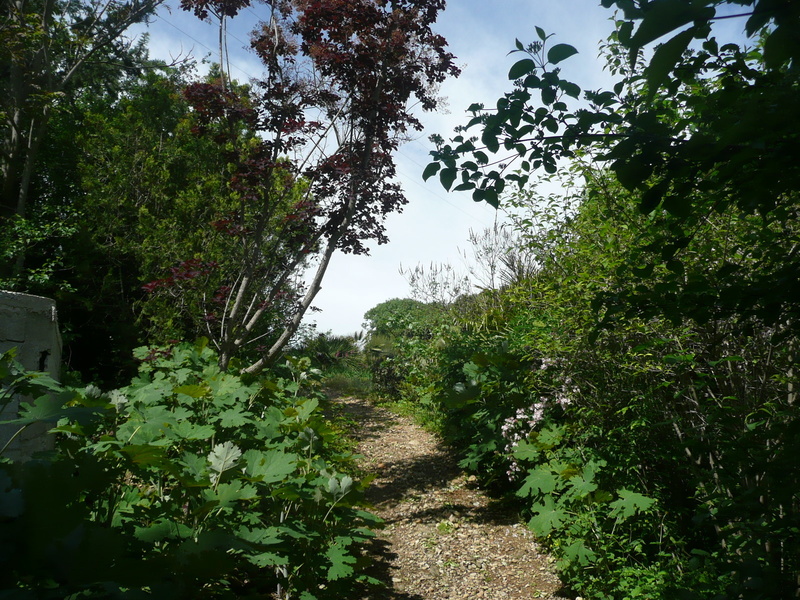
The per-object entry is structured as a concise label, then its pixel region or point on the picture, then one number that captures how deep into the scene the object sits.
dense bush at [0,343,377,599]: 0.65
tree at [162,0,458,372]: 4.93
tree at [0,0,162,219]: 6.85
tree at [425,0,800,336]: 0.95
